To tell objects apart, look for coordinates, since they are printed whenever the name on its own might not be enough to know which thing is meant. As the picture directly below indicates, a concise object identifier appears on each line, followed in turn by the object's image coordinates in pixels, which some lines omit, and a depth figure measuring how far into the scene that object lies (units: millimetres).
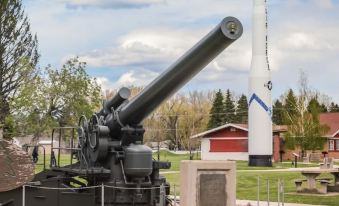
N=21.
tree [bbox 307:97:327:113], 53619
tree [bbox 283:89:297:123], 65363
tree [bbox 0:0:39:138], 28562
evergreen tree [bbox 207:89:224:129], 86125
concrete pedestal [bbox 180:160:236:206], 10484
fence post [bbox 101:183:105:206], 12336
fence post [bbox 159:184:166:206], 13205
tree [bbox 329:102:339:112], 91238
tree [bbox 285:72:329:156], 51625
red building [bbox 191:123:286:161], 53438
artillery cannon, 11922
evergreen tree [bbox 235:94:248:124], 88438
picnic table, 22269
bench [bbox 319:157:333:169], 24912
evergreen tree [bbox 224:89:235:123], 87750
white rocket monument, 39250
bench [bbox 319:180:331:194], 22298
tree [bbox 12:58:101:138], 31992
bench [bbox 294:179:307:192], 22875
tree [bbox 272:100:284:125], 81562
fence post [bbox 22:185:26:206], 13656
